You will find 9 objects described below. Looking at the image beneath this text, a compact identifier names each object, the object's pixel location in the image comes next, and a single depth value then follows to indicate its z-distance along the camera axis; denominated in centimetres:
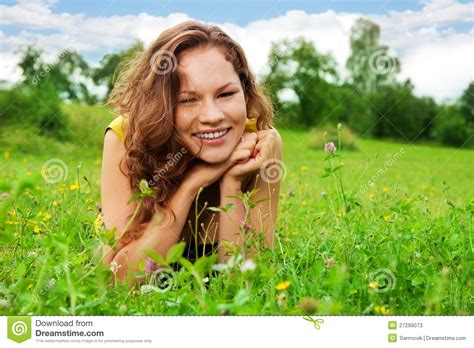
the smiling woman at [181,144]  213
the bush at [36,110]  446
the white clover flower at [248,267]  143
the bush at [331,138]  800
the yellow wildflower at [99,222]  200
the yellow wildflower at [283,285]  147
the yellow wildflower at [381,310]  159
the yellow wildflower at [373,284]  162
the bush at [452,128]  772
